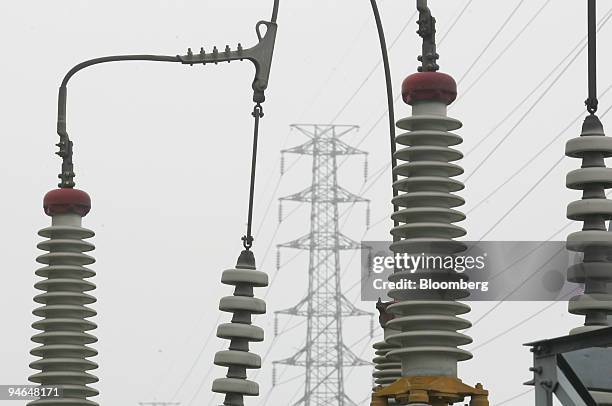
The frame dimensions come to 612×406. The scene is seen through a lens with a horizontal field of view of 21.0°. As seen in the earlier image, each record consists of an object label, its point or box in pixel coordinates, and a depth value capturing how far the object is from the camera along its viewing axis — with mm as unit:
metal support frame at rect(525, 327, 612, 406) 10922
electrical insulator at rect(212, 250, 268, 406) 16422
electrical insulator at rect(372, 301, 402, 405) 17469
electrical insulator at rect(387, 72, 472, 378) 13109
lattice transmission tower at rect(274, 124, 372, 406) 53188
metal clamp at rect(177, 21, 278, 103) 17203
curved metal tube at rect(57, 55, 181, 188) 18594
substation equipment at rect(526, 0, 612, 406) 13789
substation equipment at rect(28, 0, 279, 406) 17250
